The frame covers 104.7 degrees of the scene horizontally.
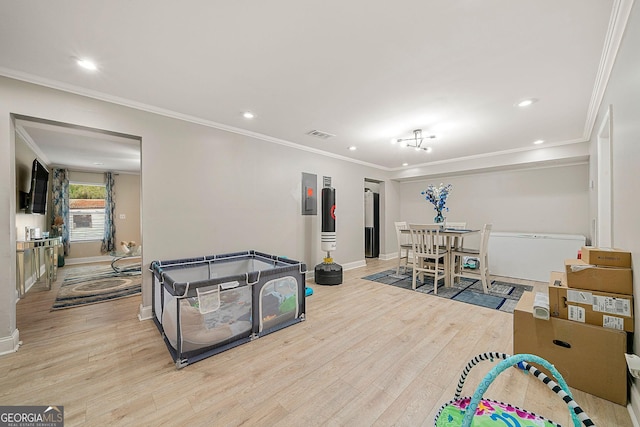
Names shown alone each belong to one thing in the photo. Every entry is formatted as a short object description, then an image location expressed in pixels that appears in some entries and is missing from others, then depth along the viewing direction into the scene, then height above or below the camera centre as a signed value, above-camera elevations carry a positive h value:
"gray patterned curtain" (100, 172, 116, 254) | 6.55 -0.04
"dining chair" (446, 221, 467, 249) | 5.13 -0.20
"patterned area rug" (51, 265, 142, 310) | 3.46 -1.18
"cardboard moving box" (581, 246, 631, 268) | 1.61 -0.28
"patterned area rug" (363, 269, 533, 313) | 3.37 -1.18
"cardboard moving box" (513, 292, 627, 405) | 1.58 -0.94
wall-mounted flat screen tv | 3.75 +0.39
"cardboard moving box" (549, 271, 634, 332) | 1.58 -0.62
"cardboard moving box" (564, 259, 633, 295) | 1.59 -0.42
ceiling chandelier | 3.84 +1.26
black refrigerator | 6.83 -0.24
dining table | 4.07 -0.72
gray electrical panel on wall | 4.57 +0.41
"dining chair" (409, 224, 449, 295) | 3.83 -0.50
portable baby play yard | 2.04 -0.85
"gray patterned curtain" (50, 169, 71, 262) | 5.84 +0.30
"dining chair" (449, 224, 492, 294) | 3.83 -0.74
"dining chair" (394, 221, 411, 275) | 4.72 -0.50
